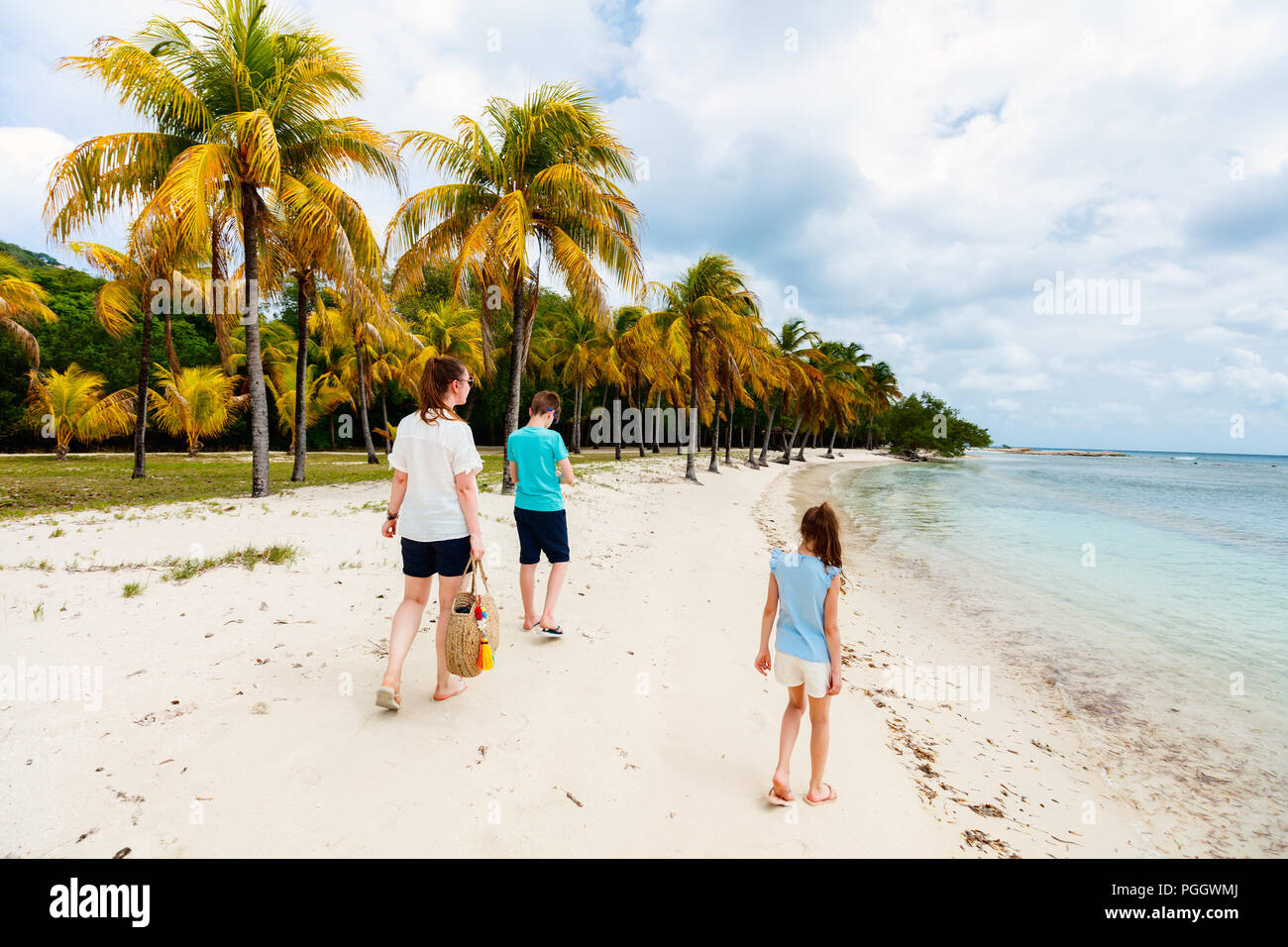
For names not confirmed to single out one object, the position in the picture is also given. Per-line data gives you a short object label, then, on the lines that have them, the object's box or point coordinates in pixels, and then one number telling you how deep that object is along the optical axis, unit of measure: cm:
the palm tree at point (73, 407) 1744
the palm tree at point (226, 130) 865
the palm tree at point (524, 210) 1106
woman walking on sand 309
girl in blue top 272
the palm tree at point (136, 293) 1354
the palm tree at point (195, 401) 1911
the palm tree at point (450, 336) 2561
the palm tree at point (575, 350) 2795
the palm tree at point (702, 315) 2094
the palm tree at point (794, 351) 3247
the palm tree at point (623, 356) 2769
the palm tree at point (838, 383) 4072
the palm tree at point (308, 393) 2427
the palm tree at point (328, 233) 987
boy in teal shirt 441
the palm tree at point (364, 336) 1906
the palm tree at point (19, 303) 1633
